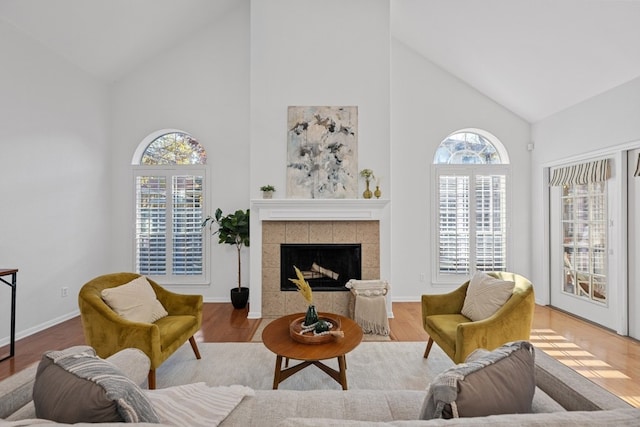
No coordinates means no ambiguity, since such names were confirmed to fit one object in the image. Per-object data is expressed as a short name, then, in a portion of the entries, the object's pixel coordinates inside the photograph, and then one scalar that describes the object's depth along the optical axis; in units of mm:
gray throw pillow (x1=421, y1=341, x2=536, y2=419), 1006
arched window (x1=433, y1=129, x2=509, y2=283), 5023
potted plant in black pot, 4523
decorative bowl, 2258
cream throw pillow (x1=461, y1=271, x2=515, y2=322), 2547
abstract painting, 4316
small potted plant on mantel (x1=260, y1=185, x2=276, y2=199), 4215
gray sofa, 937
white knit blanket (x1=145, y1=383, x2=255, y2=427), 1229
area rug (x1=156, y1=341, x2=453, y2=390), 2561
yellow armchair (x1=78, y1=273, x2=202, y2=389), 2252
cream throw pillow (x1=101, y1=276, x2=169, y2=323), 2447
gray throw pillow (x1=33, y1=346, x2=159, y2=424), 967
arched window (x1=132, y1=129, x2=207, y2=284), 4996
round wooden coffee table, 2113
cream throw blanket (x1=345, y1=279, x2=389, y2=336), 3686
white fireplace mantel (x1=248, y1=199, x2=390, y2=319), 4191
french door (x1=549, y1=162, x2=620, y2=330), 3738
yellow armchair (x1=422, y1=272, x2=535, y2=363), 2277
